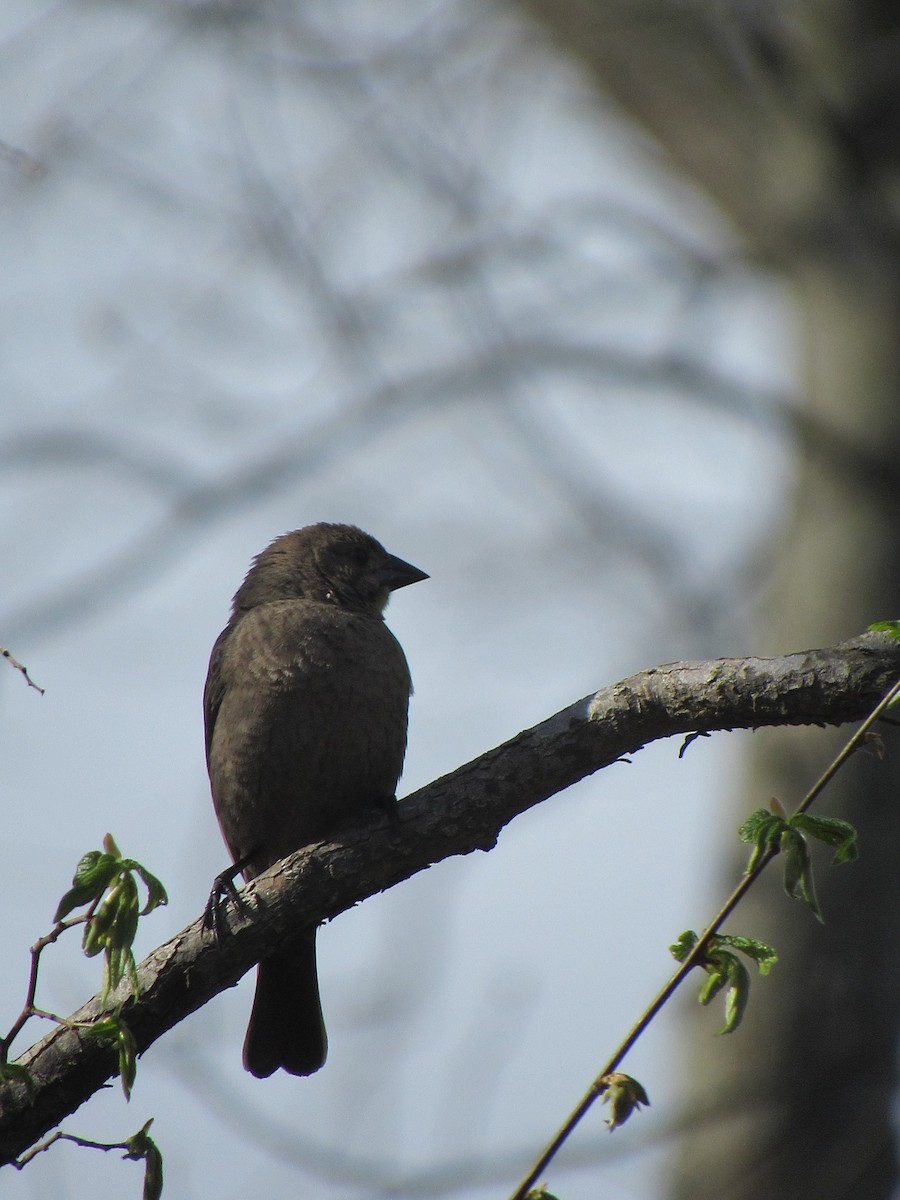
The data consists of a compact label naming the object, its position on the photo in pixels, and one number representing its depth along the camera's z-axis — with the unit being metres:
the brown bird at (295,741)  7.77
